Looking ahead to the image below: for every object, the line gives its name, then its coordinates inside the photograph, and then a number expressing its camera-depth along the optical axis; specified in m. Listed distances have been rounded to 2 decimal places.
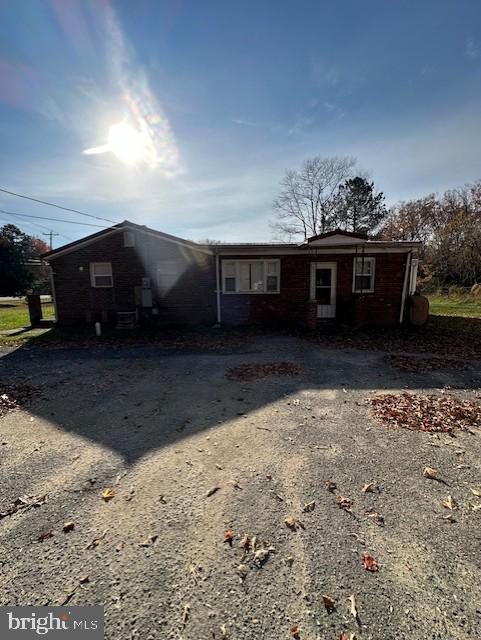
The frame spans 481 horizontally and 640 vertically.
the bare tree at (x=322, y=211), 31.30
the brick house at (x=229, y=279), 11.27
